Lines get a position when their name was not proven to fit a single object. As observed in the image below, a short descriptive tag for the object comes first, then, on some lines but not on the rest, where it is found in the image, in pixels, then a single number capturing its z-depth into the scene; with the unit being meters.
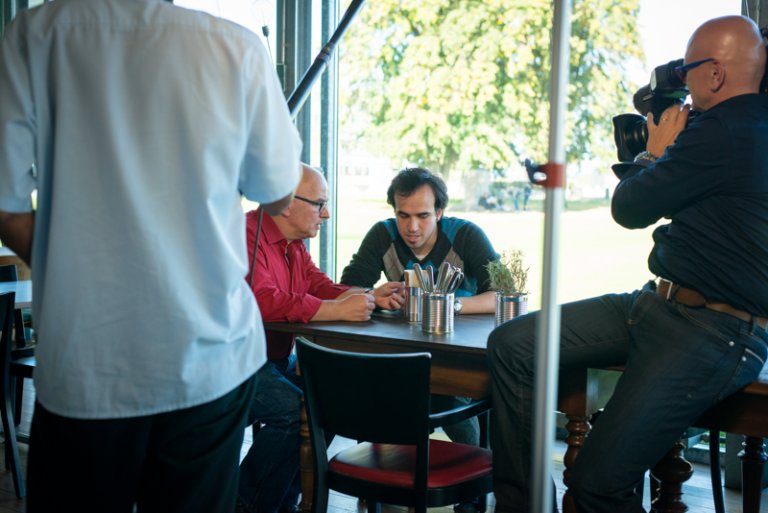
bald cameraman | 1.77
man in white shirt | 1.23
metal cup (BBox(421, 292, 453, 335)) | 2.35
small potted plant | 2.37
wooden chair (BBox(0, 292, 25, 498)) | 2.90
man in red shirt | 2.48
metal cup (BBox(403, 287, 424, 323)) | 2.53
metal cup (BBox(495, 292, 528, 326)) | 2.38
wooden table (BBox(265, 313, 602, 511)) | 2.10
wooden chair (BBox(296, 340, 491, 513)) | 1.87
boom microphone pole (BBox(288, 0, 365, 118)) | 2.16
